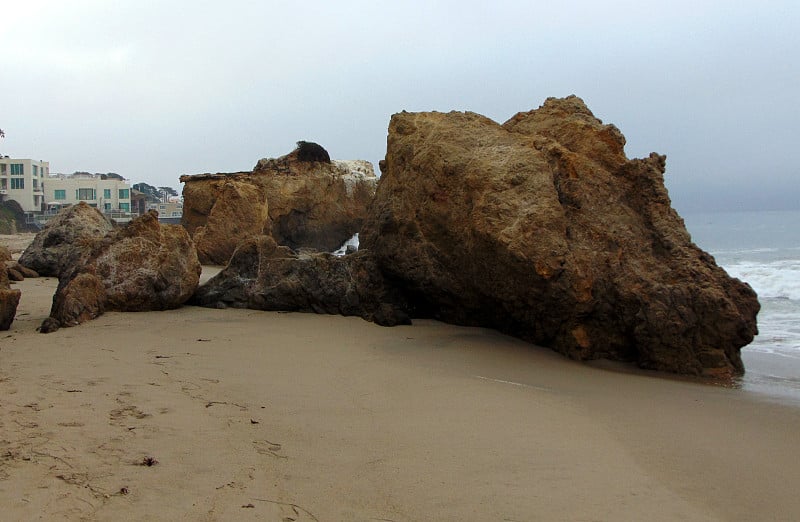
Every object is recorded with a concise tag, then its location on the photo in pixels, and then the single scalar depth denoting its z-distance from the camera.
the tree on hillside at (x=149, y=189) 86.29
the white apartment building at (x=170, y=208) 59.56
